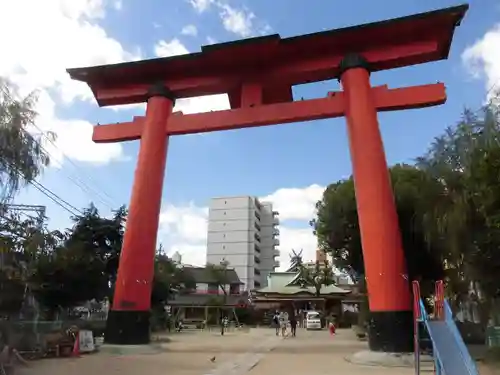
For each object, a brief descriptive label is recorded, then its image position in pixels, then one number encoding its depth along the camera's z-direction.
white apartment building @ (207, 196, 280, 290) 74.25
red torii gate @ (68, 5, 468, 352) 12.47
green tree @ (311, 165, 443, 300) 14.07
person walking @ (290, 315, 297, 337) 25.31
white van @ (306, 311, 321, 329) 32.03
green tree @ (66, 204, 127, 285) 20.52
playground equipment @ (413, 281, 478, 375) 7.02
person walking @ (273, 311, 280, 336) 27.49
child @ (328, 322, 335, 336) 25.88
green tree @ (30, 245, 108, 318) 17.69
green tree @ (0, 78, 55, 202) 8.85
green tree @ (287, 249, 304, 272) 45.91
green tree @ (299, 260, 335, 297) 36.86
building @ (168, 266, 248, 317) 40.90
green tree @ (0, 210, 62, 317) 10.25
